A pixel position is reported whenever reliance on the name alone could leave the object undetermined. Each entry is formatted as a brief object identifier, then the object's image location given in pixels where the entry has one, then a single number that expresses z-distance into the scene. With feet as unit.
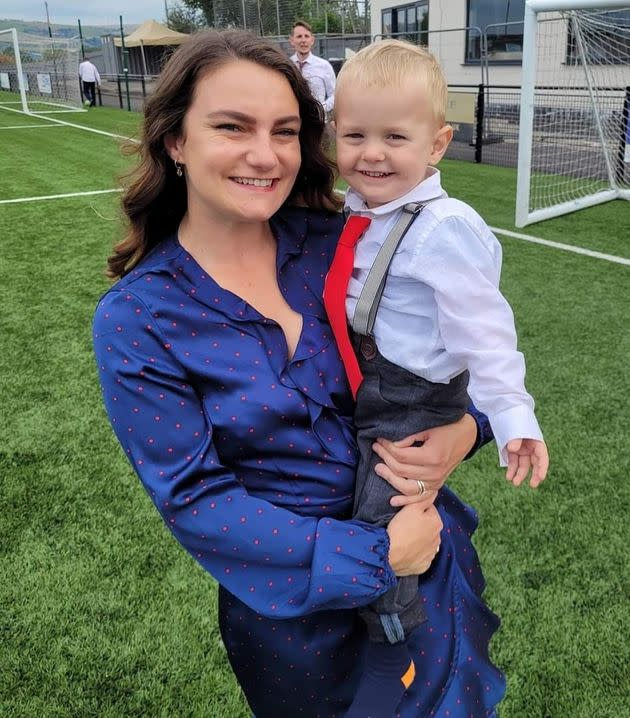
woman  3.58
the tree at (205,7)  99.66
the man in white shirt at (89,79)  75.92
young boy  4.20
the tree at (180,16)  130.62
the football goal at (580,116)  27.32
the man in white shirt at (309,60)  29.76
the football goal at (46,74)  73.82
